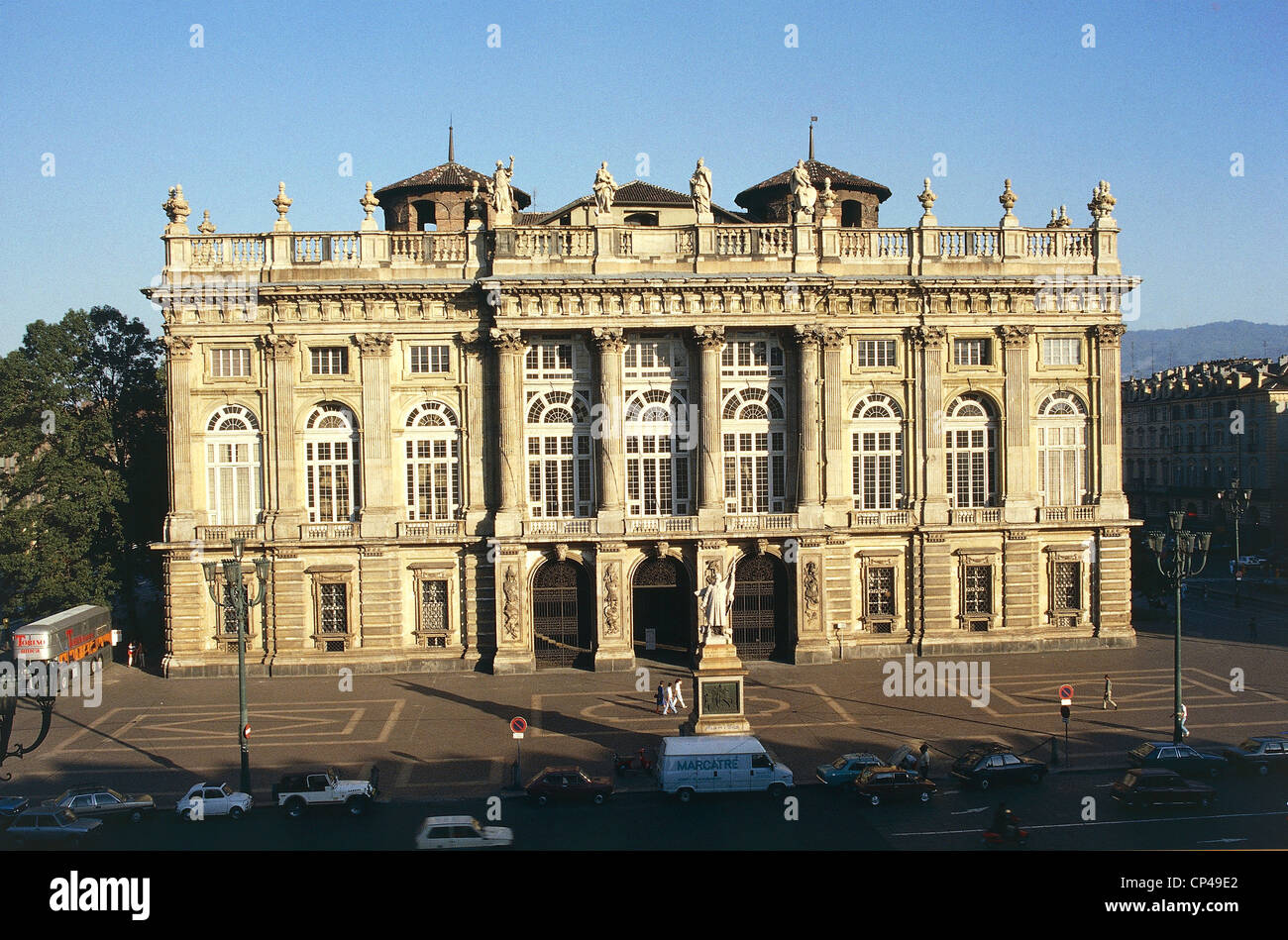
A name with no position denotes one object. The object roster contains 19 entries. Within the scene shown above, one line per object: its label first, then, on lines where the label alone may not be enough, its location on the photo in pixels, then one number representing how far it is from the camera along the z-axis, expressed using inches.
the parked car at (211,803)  1165.7
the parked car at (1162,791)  1152.2
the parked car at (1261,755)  1288.1
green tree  2082.9
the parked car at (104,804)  1152.2
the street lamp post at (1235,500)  2542.3
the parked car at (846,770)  1254.9
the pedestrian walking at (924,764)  1268.5
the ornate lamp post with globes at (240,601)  1250.0
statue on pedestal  1457.9
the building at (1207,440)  3435.0
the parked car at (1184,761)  1278.3
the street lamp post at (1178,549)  1434.5
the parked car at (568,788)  1221.1
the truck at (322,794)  1192.2
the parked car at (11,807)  1109.4
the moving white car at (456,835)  1032.8
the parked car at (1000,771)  1250.6
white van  1230.3
